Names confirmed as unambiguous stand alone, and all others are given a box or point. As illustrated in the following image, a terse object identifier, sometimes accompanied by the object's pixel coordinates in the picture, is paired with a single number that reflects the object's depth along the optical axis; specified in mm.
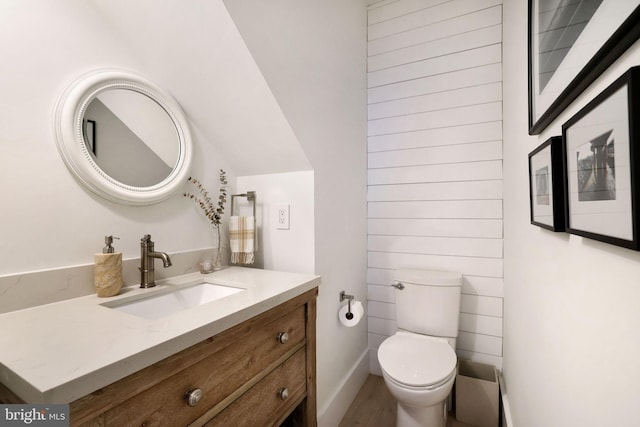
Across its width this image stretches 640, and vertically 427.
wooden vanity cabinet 594
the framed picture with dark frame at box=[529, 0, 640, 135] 441
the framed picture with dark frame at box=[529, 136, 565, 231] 719
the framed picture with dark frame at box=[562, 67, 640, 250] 407
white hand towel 1483
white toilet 1320
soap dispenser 992
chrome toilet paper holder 1735
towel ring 1563
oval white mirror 1006
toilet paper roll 1716
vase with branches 1422
